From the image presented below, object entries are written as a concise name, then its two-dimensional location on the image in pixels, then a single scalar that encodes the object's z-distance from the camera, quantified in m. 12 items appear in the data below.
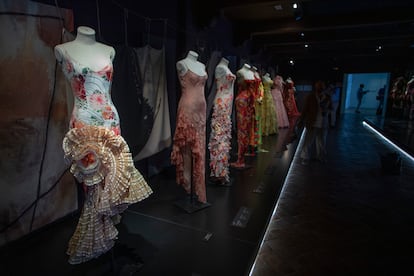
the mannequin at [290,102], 7.61
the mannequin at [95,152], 1.37
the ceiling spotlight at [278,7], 4.45
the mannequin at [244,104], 3.34
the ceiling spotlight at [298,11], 4.37
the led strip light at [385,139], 5.29
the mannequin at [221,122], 2.85
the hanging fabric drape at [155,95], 2.66
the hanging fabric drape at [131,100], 2.38
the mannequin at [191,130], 2.29
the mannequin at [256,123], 3.59
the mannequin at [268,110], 6.06
